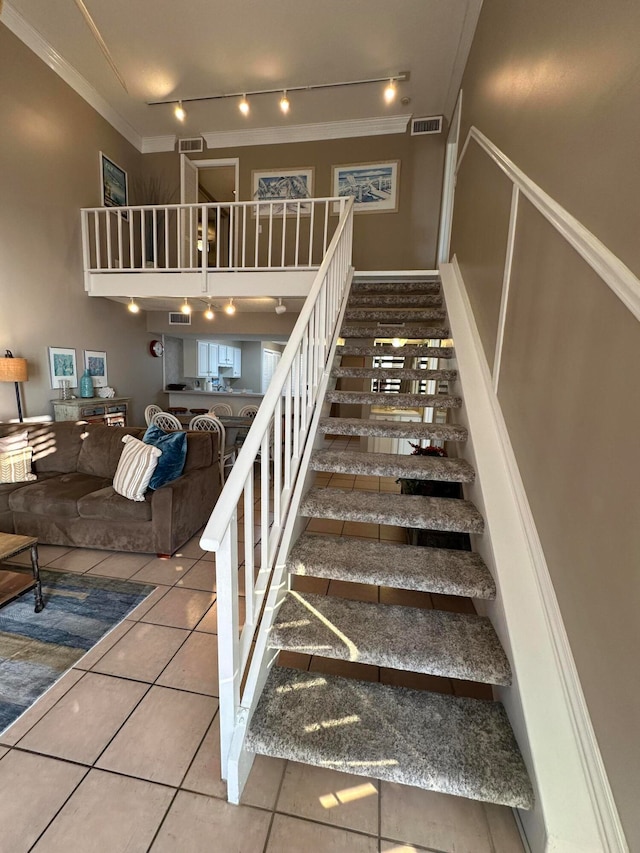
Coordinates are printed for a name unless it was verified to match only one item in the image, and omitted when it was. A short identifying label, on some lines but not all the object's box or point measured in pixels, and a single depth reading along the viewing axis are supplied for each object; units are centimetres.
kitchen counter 675
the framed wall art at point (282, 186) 541
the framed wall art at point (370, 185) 523
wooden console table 441
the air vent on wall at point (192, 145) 557
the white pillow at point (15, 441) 302
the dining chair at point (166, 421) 442
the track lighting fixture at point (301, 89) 414
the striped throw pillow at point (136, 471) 264
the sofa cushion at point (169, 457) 272
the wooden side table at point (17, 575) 193
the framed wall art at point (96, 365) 499
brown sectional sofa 264
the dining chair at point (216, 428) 393
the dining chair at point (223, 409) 560
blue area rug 160
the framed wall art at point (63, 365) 443
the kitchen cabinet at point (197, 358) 720
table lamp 355
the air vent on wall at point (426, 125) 494
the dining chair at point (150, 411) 514
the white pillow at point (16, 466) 294
